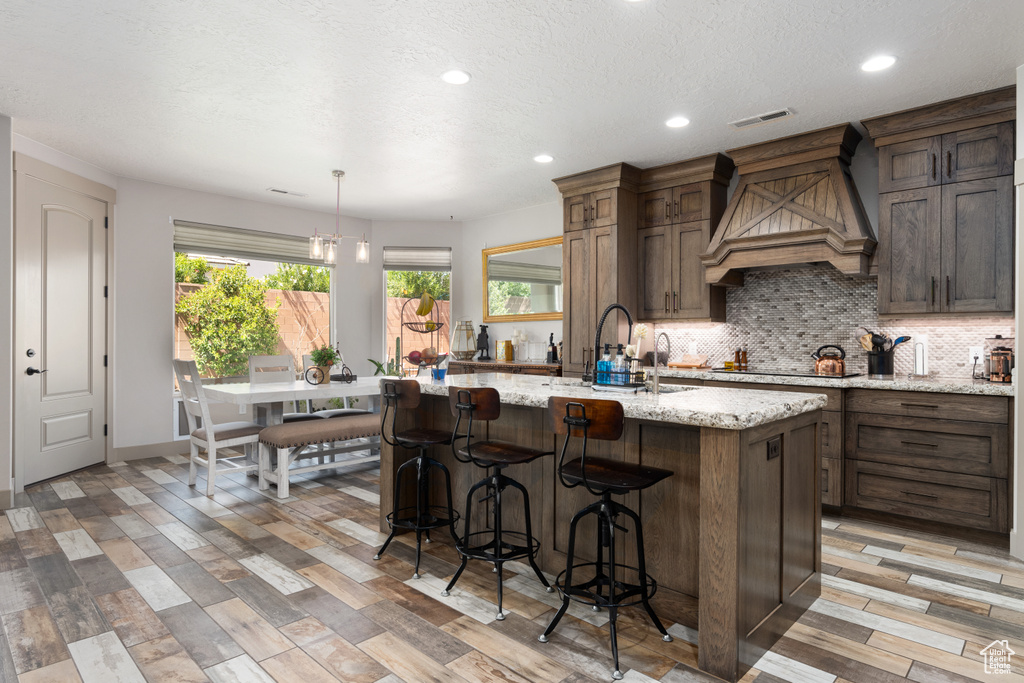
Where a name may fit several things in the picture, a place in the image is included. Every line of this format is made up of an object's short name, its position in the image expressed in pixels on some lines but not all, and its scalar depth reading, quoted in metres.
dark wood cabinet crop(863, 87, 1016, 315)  3.49
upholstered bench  4.30
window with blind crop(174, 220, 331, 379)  6.07
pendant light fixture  4.62
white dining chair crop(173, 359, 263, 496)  4.35
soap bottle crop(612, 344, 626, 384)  2.77
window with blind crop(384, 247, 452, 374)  7.52
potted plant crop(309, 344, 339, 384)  4.99
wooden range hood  3.96
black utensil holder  4.07
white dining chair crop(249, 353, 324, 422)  5.08
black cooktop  4.29
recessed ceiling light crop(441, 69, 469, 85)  3.26
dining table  4.39
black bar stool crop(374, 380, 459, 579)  2.99
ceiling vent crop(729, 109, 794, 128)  3.79
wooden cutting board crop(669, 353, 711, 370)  5.05
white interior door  4.55
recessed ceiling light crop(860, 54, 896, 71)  3.04
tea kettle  4.11
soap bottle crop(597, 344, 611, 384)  2.82
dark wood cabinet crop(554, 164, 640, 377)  5.05
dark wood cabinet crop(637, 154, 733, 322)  4.84
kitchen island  2.02
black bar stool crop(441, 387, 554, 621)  2.58
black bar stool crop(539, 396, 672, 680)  2.12
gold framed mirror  6.39
